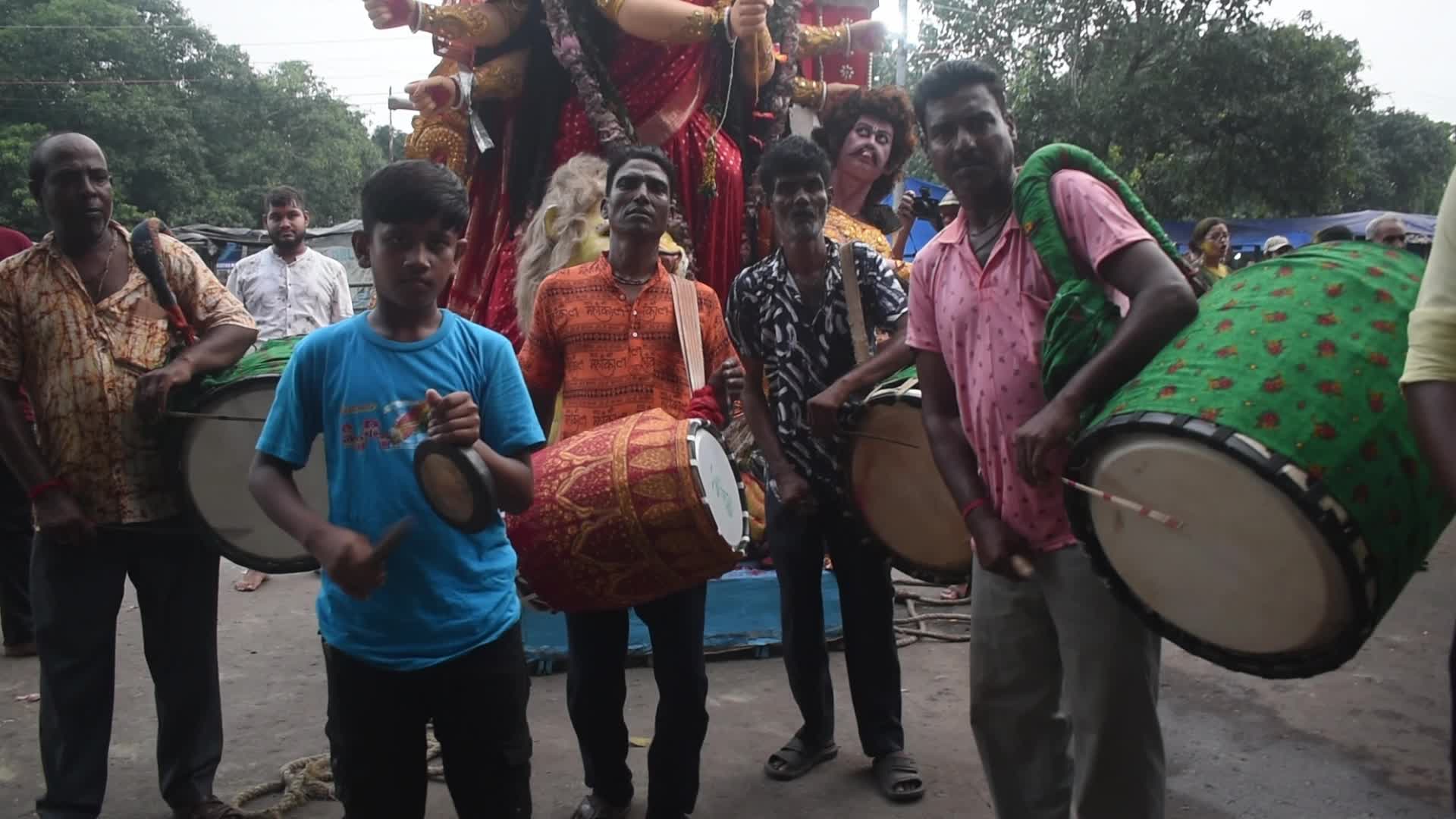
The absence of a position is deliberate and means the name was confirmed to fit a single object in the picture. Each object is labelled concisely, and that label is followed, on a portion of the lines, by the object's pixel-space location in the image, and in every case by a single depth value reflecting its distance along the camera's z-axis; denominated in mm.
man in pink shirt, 1868
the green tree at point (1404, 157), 30031
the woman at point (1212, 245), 7051
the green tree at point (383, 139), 52406
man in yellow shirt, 1365
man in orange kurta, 2836
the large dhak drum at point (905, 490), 2613
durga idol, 4617
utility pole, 16812
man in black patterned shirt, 3137
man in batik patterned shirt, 2732
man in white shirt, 5879
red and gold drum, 2414
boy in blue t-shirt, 1996
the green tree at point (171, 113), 30109
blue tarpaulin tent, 17500
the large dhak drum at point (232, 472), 2697
